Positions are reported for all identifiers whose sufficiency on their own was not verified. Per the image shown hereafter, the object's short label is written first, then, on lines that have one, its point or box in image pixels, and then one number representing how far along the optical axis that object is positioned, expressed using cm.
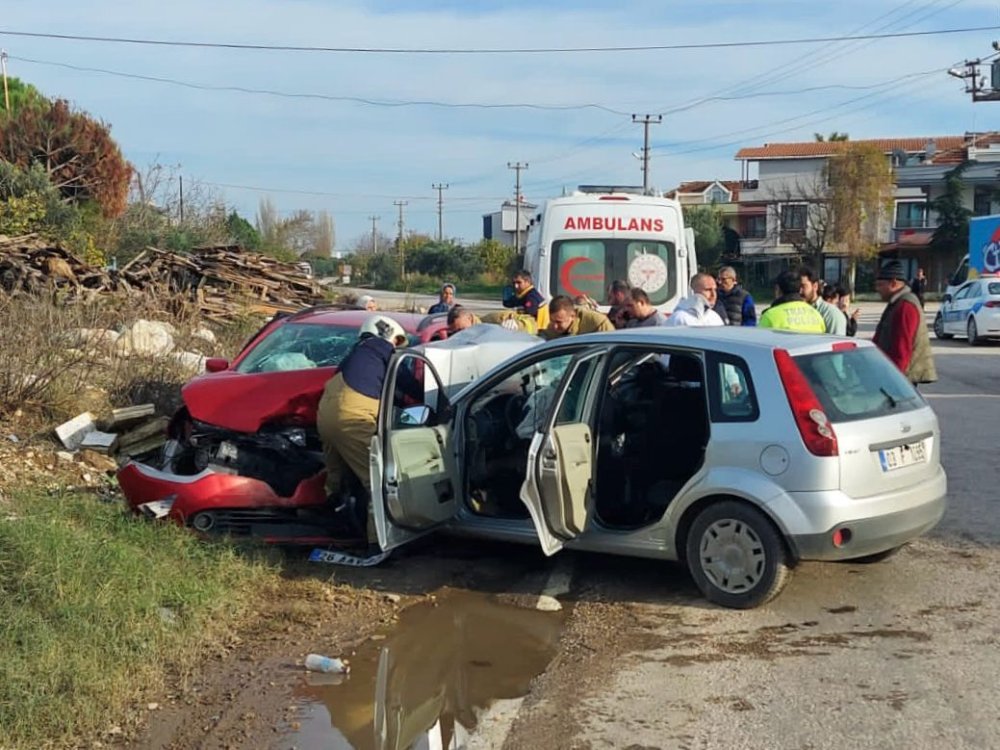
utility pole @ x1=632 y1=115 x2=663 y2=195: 6488
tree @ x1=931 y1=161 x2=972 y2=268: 5575
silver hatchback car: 584
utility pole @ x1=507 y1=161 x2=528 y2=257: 8526
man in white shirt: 910
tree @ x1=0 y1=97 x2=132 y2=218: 3038
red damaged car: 700
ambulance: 1337
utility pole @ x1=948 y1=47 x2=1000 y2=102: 3856
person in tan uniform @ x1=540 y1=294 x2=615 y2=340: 922
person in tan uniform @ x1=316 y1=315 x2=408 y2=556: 672
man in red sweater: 857
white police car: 2311
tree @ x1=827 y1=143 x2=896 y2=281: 5391
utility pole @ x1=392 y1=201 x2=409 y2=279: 7744
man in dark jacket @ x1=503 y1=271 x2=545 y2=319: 1173
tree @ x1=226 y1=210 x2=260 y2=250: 4141
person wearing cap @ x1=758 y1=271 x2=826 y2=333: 872
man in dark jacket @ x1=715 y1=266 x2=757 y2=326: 1155
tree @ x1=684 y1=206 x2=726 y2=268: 6481
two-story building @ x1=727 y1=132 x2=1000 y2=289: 5803
